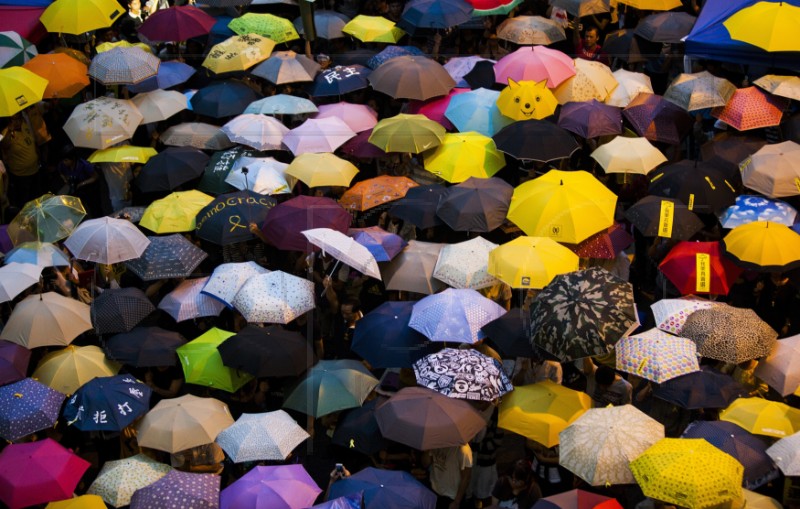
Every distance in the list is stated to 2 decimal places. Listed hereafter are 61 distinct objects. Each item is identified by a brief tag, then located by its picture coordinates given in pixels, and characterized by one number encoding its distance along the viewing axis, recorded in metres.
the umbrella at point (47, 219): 13.96
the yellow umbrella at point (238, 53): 16.31
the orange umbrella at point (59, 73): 16.09
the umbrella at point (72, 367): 11.98
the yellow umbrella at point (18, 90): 15.20
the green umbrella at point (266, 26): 17.02
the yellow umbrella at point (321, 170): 14.29
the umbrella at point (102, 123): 15.41
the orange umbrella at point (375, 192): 14.12
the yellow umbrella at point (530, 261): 11.97
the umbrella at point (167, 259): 13.27
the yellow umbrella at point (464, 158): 14.48
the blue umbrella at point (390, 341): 11.74
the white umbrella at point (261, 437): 10.82
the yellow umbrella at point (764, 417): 10.36
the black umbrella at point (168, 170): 14.77
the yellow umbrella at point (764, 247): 12.19
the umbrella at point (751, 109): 14.58
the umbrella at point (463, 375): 10.91
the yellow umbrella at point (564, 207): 12.95
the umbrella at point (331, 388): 11.49
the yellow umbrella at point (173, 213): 13.95
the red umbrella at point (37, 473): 10.55
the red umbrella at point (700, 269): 12.43
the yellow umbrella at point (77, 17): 16.81
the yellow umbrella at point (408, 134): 14.59
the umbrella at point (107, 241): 13.23
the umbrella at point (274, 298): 12.35
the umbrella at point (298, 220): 13.22
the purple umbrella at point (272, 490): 10.15
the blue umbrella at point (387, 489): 9.96
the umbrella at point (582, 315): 10.63
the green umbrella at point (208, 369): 12.00
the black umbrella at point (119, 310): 12.52
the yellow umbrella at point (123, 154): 15.20
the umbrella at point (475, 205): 13.32
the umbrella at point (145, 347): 12.13
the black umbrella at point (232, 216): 13.56
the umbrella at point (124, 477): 10.63
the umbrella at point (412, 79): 15.57
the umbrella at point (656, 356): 10.85
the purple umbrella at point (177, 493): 10.20
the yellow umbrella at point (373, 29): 17.09
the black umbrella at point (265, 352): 11.72
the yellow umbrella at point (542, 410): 10.75
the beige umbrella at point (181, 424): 11.11
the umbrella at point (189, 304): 12.88
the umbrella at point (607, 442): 9.94
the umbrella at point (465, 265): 12.52
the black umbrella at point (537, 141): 14.18
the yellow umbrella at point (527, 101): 14.84
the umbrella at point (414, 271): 12.77
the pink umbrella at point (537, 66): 15.52
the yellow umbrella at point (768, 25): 14.83
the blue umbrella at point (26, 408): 11.30
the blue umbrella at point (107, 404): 11.32
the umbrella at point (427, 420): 10.52
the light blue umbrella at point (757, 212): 13.16
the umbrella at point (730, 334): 11.07
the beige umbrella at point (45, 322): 12.30
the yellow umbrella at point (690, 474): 9.23
